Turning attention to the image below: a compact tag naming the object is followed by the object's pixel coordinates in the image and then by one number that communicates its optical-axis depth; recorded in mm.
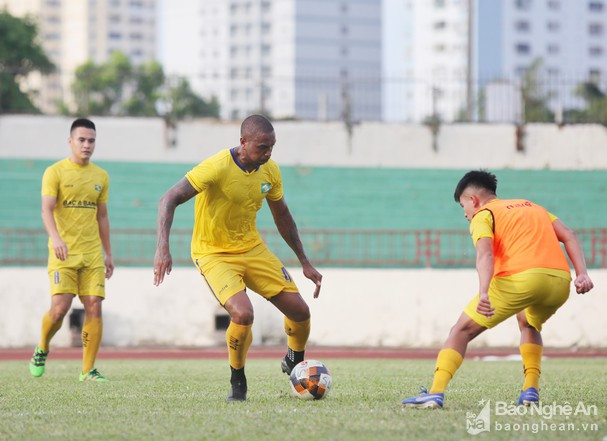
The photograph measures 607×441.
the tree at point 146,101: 27372
